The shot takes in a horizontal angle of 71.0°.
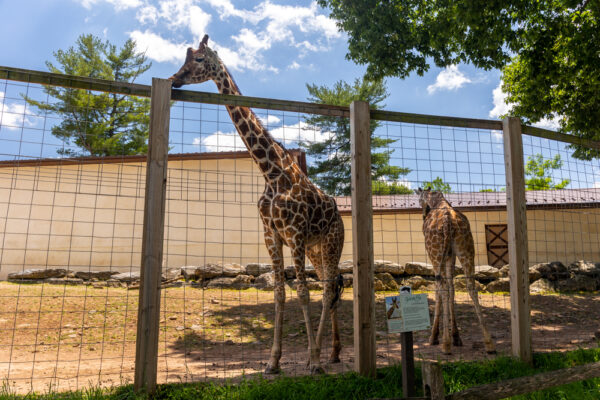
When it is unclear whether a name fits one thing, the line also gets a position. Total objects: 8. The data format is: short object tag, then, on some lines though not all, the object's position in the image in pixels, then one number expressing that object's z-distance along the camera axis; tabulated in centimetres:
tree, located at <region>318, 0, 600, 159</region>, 962
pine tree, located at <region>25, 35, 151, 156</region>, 2570
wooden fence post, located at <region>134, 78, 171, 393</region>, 438
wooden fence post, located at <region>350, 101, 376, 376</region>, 495
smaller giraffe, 666
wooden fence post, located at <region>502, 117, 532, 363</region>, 584
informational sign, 380
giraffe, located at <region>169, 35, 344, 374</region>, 548
